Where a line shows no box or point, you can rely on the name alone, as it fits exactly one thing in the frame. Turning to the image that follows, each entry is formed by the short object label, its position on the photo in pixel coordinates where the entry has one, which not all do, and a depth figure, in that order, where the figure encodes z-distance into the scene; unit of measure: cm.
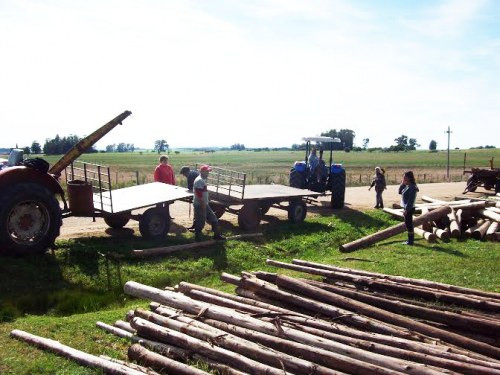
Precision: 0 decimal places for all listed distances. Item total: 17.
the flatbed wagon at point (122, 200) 1126
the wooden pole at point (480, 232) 1471
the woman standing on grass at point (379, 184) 1932
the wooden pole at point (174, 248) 1141
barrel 1122
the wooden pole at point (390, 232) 1348
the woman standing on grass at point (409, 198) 1347
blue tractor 1909
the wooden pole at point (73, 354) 577
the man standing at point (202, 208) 1258
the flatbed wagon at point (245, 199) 1455
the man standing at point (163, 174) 1525
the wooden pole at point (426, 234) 1433
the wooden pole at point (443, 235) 1459
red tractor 971
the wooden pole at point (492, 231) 1445
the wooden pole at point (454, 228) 1484
